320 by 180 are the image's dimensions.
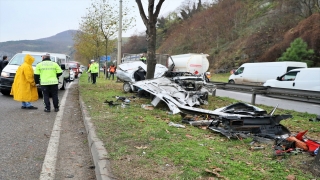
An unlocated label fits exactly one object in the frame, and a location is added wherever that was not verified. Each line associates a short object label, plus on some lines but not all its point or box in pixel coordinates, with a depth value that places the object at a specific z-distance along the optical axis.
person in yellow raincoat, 7.61
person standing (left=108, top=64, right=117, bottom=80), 24.30
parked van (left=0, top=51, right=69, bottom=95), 10.02
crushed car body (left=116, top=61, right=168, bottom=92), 12.02
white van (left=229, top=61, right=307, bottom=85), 18.86
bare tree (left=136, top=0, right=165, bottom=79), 9.38
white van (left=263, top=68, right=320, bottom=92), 12.72
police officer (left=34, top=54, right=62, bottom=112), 7.54
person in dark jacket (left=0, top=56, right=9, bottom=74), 13.04
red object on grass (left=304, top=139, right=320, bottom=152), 3.89
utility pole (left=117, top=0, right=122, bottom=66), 18.33
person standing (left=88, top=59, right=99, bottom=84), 16.56
